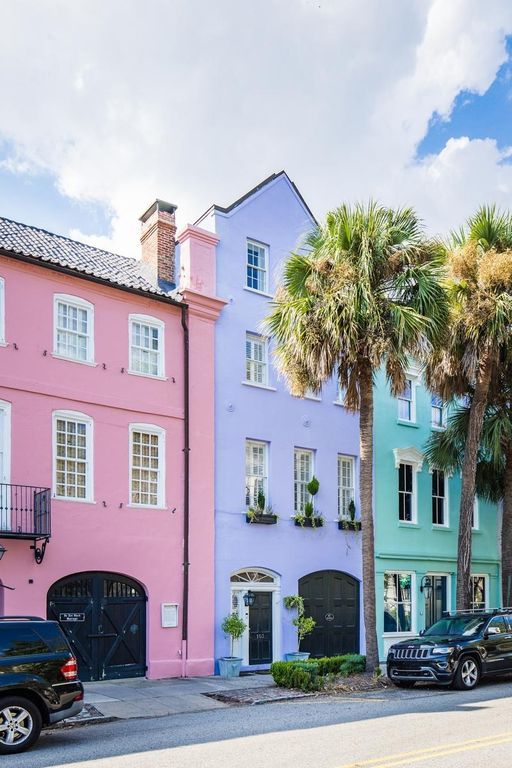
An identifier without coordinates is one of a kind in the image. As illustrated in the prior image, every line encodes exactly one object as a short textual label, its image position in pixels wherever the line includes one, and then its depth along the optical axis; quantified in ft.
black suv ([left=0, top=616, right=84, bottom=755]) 35.06
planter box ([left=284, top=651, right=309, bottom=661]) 68.02
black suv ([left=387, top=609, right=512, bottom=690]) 53.26
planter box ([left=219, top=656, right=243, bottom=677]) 63.05
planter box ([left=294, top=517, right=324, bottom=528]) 73.20
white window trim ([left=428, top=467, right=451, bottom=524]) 87.49
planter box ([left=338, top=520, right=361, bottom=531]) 76.69
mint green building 81.00
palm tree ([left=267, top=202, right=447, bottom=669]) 59.06
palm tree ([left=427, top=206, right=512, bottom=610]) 65.82
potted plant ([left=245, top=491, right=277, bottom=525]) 69.41
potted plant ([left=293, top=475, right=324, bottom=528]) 73.28
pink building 57.47
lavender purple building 69.00
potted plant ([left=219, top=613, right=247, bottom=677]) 63.10
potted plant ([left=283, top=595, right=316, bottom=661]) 69.62
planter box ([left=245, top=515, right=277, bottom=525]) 69.41
